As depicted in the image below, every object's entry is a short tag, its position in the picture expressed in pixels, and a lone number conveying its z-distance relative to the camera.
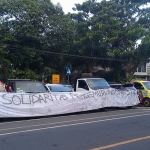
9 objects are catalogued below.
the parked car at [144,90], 19.80
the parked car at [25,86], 14.79
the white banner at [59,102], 13.24
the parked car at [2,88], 14.58
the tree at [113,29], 29.30
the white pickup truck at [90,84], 17.48
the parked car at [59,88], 17.42
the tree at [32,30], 26.95
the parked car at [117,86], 19.96
